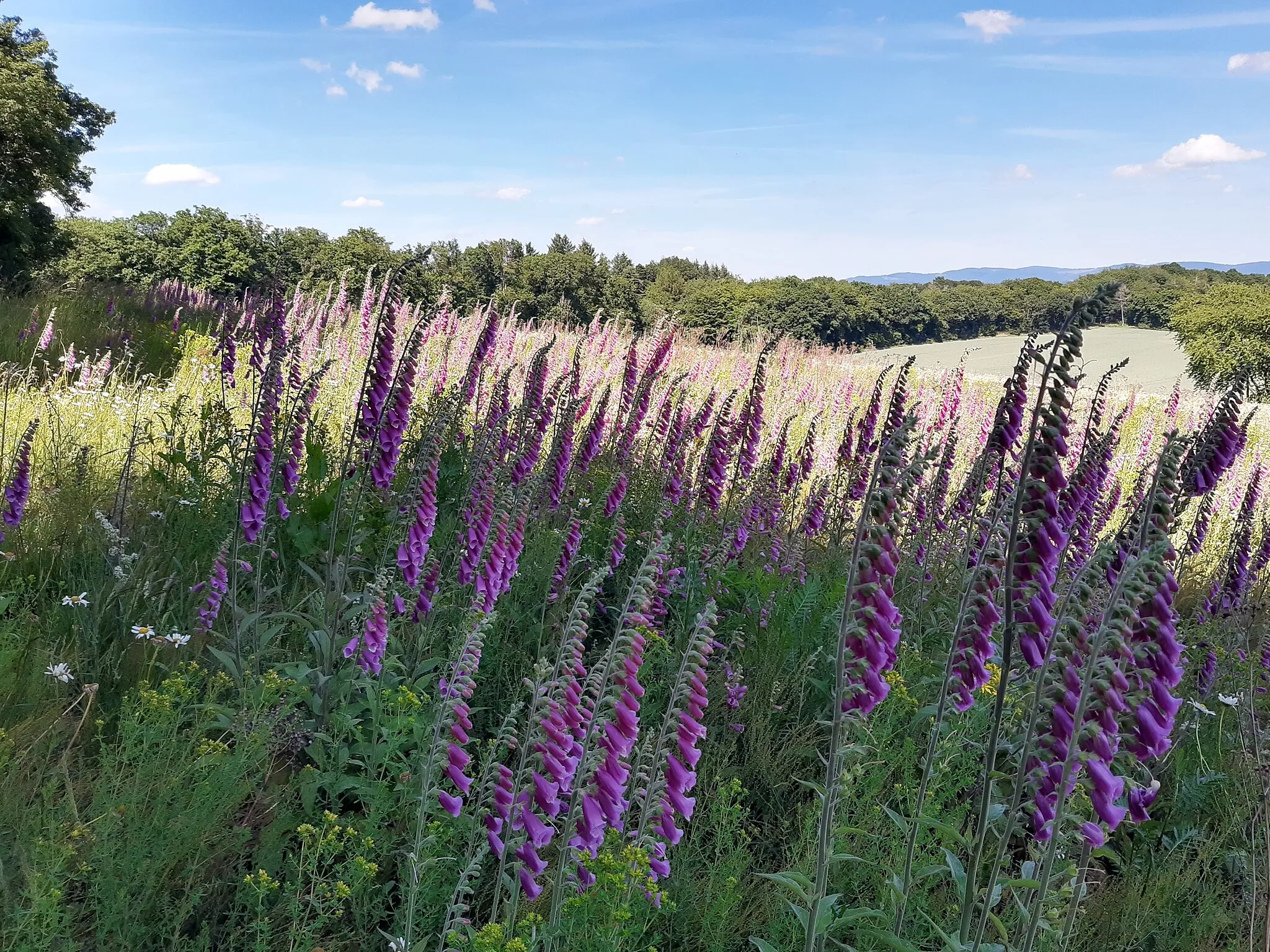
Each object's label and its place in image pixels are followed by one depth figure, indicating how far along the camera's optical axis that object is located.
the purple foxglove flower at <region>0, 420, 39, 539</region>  4.45
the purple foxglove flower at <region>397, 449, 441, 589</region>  3.91
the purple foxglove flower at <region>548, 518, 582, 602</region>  4.68
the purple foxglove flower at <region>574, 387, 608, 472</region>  6.20
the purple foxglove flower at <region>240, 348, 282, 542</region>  4.04
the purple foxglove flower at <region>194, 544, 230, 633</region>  3.92
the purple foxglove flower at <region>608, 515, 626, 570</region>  4.82
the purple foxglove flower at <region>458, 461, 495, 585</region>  3.80
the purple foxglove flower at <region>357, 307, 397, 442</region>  3.88
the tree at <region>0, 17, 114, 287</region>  20.33
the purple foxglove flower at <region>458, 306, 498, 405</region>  6.08
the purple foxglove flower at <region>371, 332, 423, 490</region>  3.95
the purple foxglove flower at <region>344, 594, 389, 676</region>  3.30
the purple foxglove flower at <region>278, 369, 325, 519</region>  4.39
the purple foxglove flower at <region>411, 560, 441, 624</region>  4.06
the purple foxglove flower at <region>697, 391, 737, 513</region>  6.05
